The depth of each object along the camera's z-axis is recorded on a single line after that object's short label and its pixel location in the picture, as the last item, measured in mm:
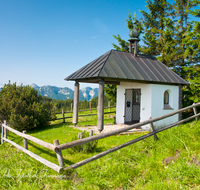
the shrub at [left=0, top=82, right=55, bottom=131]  11381
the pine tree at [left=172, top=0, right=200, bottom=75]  14447
